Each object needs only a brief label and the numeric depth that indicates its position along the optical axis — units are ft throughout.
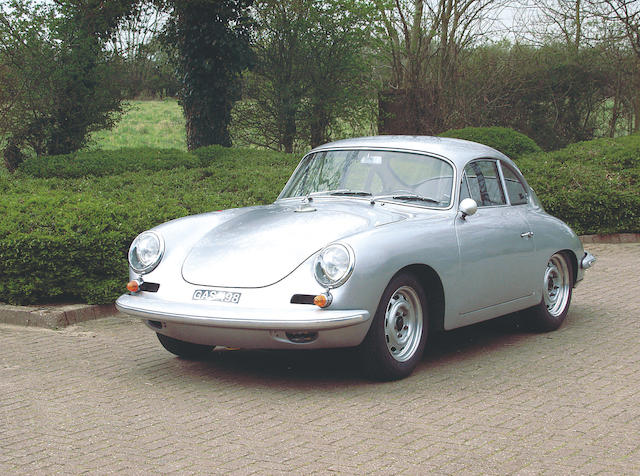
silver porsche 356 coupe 16.87
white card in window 21.49
